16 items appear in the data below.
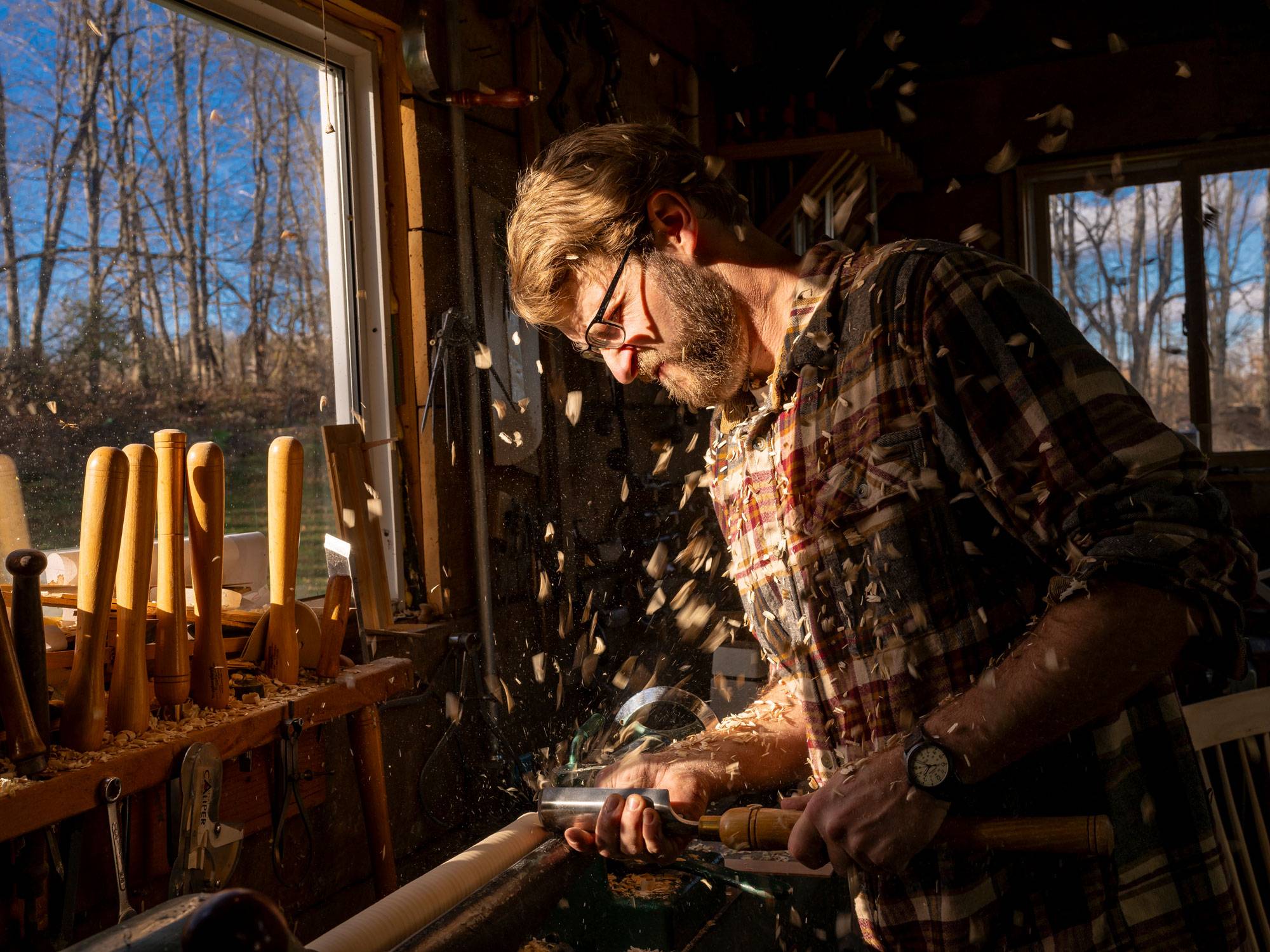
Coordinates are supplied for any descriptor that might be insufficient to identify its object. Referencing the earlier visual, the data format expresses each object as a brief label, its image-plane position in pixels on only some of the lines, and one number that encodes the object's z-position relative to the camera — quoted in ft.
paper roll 5.83
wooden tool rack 3.94
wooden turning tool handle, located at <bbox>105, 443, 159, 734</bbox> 4.53
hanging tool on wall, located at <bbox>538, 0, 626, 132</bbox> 10.41
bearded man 3.36
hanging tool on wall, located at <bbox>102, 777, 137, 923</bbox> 4.16
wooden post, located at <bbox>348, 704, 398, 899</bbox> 5.73
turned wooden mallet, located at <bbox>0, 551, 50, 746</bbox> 4.00
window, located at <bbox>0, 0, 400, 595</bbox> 6.15
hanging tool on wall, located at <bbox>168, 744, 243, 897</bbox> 4.31
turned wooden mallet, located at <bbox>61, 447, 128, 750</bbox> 4.32
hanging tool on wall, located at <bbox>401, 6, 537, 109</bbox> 8.20
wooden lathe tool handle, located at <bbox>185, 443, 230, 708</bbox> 4.89
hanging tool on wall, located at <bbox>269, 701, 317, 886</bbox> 5.26
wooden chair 5.08
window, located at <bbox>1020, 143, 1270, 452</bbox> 15.78
